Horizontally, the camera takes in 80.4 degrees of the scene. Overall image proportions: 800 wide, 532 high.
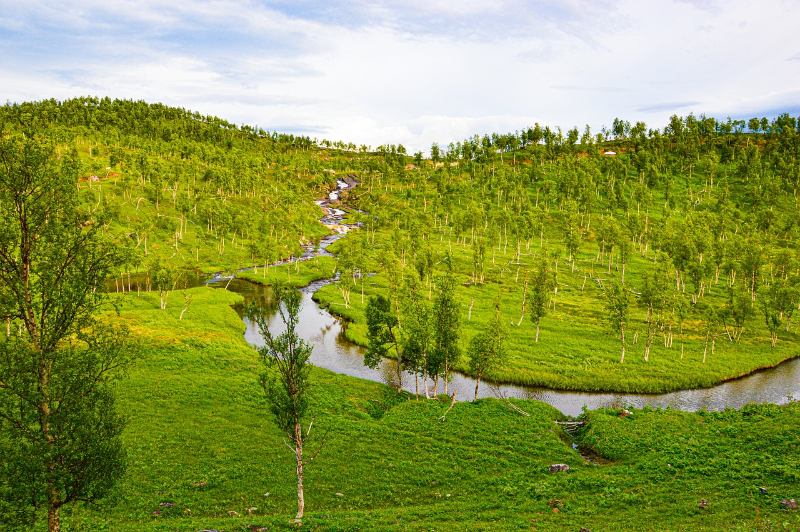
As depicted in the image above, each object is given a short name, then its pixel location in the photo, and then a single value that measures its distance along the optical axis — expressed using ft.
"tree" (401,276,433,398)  188.65
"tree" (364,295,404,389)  207.51
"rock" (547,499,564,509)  112.73
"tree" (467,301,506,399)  187.11
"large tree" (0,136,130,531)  73.46
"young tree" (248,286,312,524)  98.12
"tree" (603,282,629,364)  254.88
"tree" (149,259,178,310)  286.46
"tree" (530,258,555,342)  262.67
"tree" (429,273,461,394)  187.93
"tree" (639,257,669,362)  259.39
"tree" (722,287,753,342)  280.31
